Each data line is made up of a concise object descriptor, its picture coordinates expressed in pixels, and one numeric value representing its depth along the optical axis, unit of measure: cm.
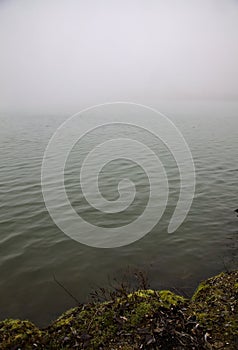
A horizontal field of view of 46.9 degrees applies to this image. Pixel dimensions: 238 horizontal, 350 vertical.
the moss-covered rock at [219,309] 347
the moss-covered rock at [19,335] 343
